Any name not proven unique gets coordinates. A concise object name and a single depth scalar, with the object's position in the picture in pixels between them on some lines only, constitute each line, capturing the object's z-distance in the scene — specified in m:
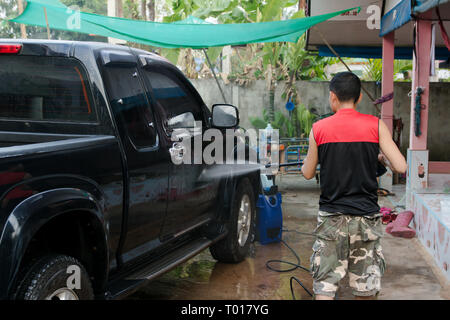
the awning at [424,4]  5.29
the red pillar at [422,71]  6.88
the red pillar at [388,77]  9.27
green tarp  7.32
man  3.10
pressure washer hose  5.06
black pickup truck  2.40
